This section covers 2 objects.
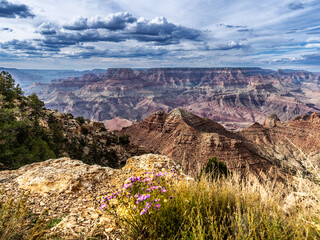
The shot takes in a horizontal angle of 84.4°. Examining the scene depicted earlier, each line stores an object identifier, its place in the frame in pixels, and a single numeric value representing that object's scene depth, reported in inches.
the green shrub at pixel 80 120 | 1358.9
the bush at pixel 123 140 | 1423.5
